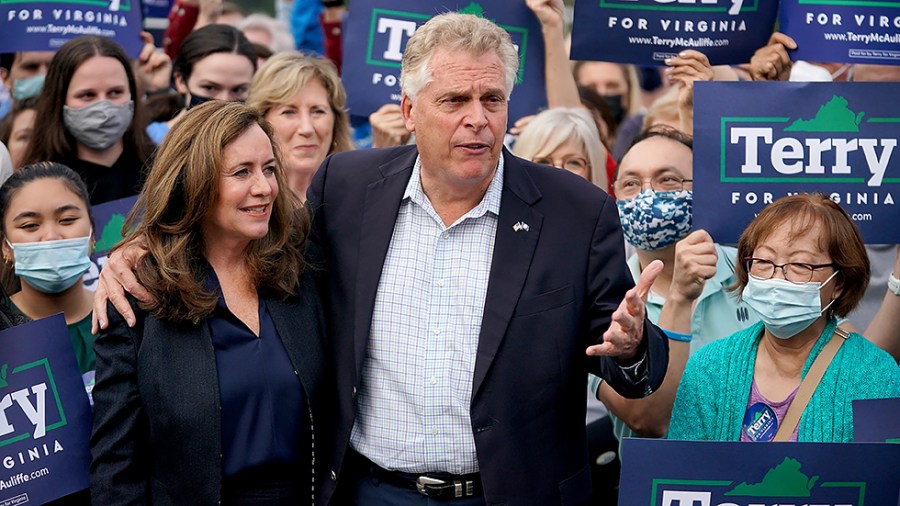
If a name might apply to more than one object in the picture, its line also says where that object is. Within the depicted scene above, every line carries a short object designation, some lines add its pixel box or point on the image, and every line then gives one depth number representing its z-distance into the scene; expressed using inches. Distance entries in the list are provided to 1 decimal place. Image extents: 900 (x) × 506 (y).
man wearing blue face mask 175.8
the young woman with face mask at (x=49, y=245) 200.4
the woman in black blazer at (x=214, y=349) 155.9
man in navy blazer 155.3
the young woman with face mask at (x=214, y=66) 261.1
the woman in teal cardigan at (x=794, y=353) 160.4
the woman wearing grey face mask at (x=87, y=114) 243.4
